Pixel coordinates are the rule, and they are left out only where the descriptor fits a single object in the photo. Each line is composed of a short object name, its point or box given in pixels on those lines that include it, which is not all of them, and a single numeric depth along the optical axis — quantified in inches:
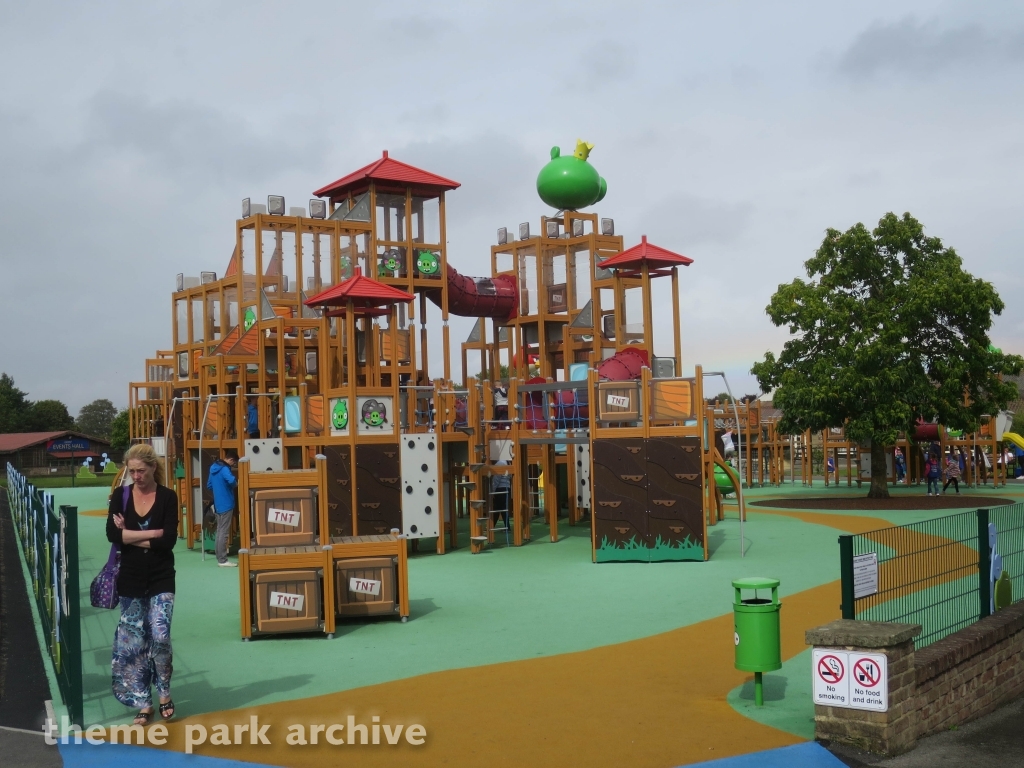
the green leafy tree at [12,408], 3892.5
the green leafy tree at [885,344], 1109.1
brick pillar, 261.0
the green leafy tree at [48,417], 4023.1
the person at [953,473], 1223.5
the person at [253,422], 826.8
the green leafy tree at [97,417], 5447.8
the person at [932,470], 1203.2
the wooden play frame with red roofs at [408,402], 653.3
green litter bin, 295.9
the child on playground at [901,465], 1549.0
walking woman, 277.9
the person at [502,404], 900.0
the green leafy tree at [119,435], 3262.8
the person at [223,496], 673.6
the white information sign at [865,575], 286.4
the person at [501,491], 825.5
